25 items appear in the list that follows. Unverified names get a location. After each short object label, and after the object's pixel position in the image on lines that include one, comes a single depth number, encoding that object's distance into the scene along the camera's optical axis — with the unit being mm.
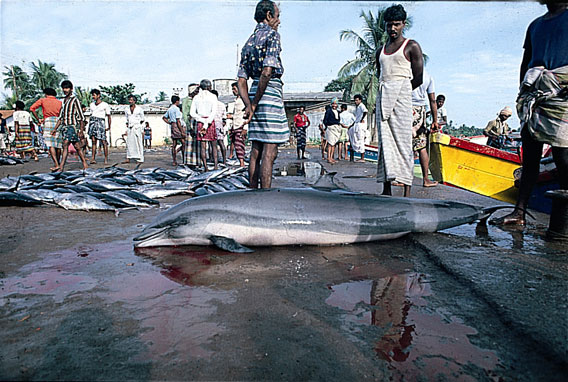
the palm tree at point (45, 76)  47281
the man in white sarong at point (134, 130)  10094
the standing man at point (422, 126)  5578
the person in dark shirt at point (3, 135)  16109
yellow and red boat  5141
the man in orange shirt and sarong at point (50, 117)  8078
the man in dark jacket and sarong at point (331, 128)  12047
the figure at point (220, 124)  8570
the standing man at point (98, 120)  9859
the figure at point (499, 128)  9641
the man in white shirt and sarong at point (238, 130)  7945
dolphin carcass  2963
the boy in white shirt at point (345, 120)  12391
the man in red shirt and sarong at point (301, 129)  13094
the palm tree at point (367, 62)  29578
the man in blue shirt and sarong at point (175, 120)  9551
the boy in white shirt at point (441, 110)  9238
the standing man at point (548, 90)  2760
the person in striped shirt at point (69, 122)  8067
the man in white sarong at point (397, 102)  3881
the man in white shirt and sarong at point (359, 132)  11547
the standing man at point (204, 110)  7926
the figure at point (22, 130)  12383
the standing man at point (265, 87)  3766
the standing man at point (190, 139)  8785
